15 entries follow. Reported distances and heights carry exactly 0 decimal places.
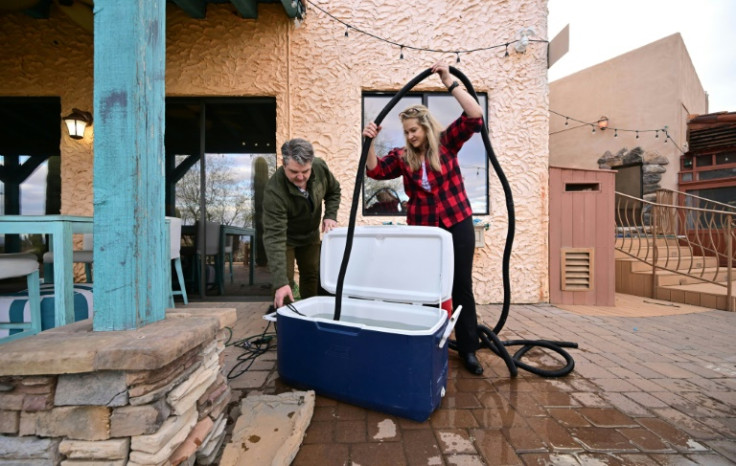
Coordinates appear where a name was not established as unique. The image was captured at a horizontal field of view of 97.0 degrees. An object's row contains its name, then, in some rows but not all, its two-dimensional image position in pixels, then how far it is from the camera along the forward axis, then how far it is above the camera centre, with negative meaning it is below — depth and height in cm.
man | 190 +13
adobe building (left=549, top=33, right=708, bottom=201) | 713 +281
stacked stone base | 90 -52
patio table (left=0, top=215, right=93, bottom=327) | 174 -5
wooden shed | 380 -9
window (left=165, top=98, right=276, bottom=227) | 444 +108
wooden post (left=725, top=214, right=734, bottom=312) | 371 -40
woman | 186 +30
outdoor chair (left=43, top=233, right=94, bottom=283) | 262 -22
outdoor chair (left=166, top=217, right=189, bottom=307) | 305 -9
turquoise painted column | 106 +23
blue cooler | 136 -44
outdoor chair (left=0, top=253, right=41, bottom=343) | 187 -32
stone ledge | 86 -32
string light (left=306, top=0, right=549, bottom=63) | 368 +217
